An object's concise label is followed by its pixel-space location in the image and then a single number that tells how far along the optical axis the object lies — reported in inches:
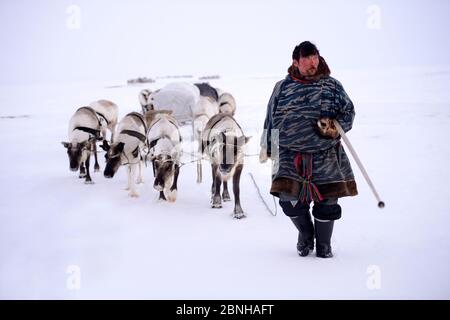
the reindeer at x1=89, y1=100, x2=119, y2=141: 383.0
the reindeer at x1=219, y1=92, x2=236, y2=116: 435.2
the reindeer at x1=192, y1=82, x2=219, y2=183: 334.3
